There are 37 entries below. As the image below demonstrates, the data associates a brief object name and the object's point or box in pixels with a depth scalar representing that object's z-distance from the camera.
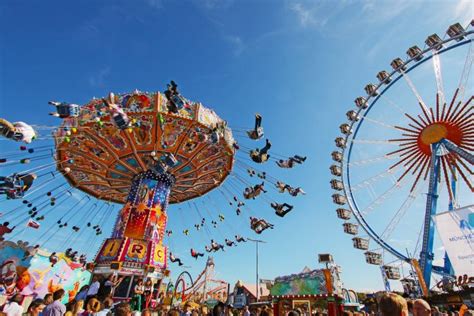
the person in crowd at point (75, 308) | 5.03
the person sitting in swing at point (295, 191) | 14.16
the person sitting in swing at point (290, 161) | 14.00
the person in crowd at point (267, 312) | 6.34
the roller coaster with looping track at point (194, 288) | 19.93
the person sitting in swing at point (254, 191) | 15.02
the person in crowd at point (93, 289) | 12.47
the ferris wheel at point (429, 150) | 18.11
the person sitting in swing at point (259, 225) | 15.38
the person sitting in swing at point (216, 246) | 19.41
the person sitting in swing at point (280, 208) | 13.70
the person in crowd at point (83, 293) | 12.34
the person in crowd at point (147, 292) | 13.55
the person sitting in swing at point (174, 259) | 20.52
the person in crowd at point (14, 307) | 4.83
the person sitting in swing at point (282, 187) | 14.74
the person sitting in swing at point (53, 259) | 16.97
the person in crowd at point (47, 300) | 5.31
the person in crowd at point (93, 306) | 4.74
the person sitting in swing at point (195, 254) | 20.38
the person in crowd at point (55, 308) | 4.77
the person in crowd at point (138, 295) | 13.05
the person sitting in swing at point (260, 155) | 13.10
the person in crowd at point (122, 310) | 3.18
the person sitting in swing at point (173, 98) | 11.50
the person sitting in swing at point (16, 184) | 12.80
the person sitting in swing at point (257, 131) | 12.54
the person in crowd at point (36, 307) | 5.23
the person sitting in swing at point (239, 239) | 19.20
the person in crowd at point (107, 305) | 4.65
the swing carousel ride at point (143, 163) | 13.89
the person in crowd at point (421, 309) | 2.98
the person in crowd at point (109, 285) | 13.28
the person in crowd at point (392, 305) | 2.37
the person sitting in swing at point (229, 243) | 19.70
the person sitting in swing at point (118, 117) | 11.37
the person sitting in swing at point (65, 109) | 10.80
